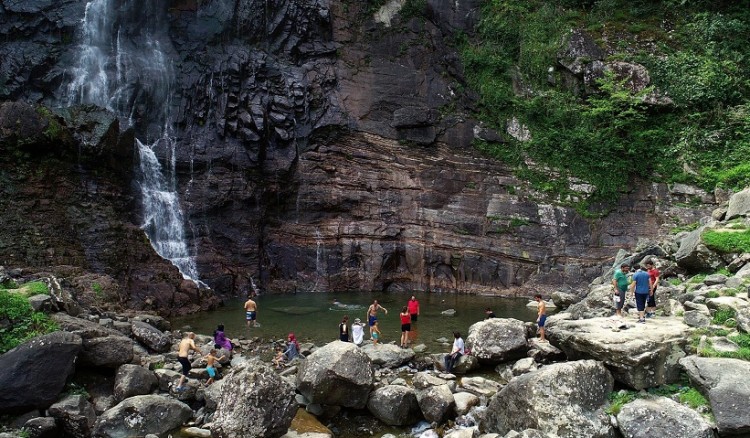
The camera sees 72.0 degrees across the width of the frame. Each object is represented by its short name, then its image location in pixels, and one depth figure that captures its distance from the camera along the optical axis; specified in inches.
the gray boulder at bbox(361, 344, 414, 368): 594.5
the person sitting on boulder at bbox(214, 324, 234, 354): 648.4
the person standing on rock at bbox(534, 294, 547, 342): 646.3
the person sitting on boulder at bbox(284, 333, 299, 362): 628.7
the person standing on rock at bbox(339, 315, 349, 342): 673.0
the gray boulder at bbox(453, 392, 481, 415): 461.1
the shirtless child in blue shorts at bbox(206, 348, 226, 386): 542.3
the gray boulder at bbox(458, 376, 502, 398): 508.1
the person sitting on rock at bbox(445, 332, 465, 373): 576.7
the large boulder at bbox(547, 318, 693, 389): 402.9
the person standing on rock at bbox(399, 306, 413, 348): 690.8
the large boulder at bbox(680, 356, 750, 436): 333.1
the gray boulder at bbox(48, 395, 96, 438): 425.7
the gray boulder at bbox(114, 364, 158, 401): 476.7
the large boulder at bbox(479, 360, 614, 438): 373.4
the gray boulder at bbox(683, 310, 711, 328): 442.3
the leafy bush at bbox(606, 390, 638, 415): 388.5
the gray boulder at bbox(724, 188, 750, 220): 681.0
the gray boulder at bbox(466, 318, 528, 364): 580.1
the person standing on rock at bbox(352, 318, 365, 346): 677.9
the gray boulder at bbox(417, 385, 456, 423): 447.8
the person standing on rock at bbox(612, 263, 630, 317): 557.0
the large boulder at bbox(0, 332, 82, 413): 426.6
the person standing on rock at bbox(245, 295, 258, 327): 834.2
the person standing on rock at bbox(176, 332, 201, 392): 529.7
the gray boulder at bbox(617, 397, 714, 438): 344.5
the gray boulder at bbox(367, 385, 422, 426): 453.1
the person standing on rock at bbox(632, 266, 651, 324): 514.2
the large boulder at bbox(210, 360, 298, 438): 394.9
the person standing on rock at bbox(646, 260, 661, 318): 541.3
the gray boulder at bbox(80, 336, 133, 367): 498.9
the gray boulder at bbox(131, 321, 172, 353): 627.2
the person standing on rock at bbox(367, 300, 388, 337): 721.0
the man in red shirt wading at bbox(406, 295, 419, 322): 814.5
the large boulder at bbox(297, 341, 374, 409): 451.5
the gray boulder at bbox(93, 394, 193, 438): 421.4
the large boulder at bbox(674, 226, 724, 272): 609.3
